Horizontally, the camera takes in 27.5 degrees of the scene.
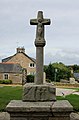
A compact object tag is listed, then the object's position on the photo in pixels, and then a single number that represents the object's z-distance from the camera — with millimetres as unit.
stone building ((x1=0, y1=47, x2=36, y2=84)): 31770
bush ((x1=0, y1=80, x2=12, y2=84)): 29240
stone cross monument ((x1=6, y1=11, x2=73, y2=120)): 3718
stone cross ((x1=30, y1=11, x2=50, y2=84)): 4236
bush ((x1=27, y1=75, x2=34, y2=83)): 31965
